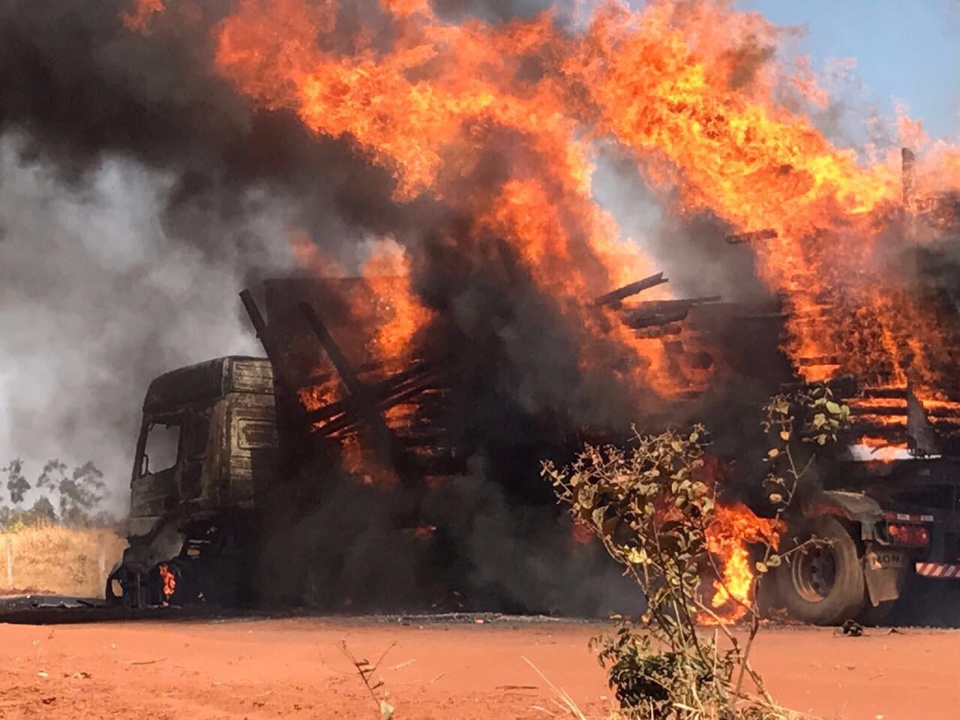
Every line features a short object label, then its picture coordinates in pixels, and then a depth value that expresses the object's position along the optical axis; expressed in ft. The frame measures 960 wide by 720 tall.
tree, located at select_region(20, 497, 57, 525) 175.32
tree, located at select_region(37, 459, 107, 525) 160.97
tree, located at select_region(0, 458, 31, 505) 174.66
